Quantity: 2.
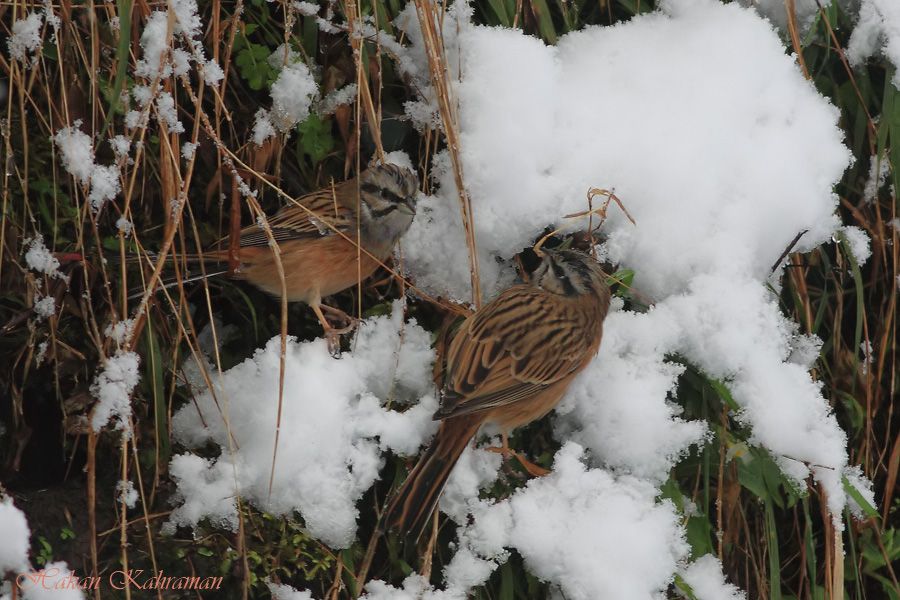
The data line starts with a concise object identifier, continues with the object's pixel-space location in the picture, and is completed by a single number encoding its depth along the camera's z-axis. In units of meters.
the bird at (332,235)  6.37
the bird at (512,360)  5.90
